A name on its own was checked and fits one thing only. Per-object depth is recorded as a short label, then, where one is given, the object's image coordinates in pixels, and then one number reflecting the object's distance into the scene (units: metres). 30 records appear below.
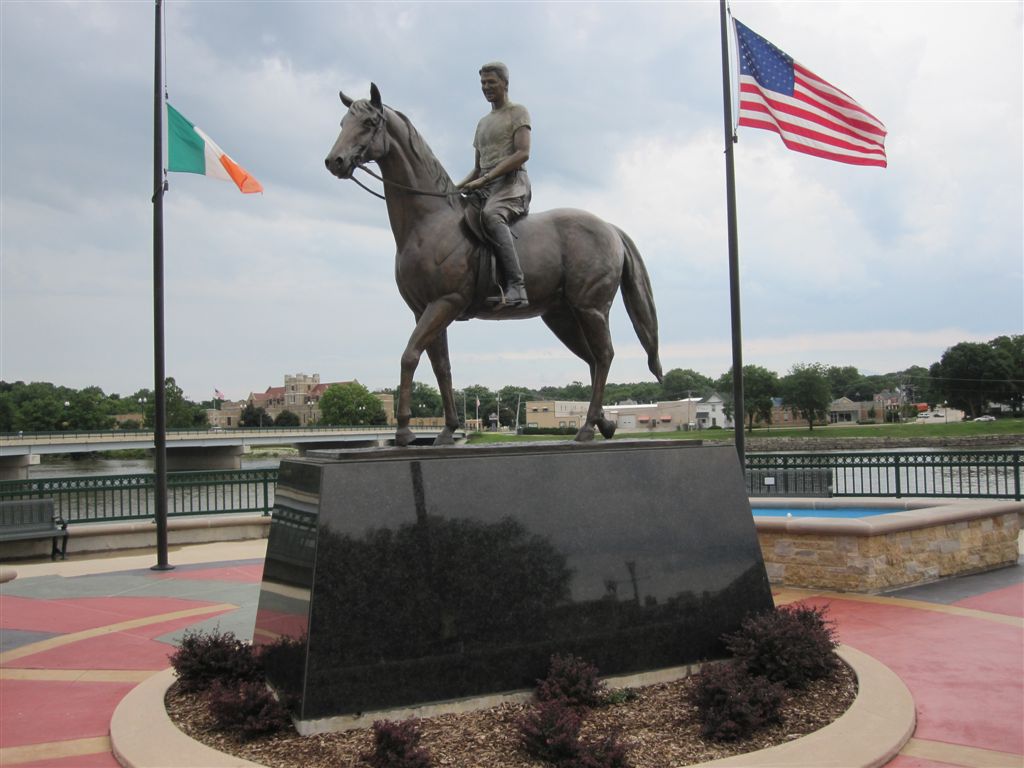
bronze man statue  6.43
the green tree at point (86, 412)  102.88
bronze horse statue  6.07
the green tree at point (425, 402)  93.62
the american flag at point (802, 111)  11.87
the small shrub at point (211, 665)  5.75
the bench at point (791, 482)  16.28
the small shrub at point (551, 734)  4.33
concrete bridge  50.75
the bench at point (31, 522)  13.06
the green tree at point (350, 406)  104.00
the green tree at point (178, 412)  97.44
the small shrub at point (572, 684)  5.14
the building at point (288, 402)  138.00
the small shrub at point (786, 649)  5.69
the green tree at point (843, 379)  138.88
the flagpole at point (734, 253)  11.15
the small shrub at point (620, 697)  5.41
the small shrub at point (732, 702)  4.84
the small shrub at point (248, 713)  4.79
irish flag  12.60
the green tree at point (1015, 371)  80.88
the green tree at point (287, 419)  119.56
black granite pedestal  4.97
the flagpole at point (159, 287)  12.17
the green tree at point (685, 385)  111.75
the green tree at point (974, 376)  81.56
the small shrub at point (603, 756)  4.21
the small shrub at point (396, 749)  4.12
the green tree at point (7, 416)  99.00
